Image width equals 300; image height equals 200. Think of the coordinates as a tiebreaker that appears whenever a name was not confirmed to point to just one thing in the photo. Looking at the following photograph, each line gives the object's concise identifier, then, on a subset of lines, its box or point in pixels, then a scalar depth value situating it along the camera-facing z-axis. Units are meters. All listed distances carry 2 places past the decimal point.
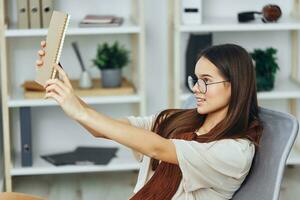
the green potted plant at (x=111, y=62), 3.87
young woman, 2.09
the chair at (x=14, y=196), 2.18
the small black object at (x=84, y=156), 3.93
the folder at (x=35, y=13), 3.72
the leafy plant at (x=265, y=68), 3.94
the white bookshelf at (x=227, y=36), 3.78
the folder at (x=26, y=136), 3.84
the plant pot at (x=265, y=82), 3.94
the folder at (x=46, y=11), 3.73
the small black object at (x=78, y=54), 3.90
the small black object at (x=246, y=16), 3.90
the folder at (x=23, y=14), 3.73
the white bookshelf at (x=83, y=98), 3.72
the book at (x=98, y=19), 3.81
